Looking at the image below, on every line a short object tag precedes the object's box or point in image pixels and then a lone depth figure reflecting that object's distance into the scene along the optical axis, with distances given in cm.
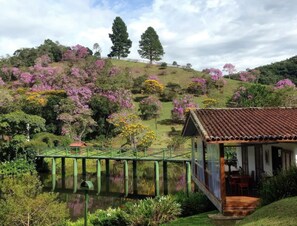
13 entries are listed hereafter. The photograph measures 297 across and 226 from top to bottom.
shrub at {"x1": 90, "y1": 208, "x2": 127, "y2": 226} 1178
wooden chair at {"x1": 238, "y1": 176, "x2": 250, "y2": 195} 1033
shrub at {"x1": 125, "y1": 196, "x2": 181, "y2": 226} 1093
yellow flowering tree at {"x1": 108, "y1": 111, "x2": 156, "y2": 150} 2883
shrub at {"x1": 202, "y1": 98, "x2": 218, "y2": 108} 3508
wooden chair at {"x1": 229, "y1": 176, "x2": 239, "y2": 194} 1059
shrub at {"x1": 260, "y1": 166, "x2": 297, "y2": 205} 815
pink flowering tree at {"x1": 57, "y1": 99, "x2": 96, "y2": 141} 3286
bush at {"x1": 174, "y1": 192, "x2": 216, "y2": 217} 1221
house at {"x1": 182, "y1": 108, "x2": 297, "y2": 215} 888
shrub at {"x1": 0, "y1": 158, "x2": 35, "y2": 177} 2510
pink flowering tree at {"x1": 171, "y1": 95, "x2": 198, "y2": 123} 3685
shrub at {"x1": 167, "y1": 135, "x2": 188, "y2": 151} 2872
